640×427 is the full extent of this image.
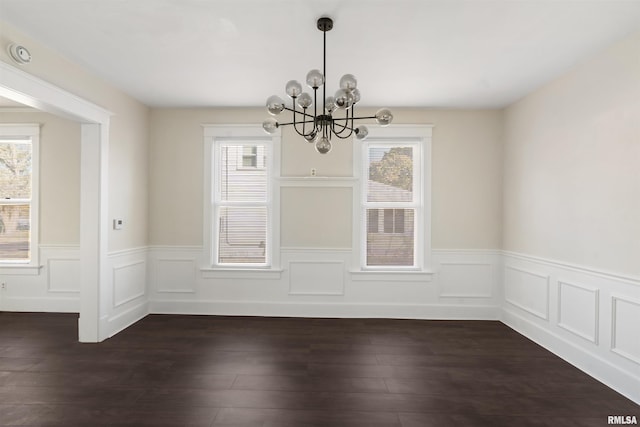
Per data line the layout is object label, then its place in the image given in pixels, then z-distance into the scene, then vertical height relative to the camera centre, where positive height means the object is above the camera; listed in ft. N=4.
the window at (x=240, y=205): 15.35 +0.32
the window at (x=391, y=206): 15.24 +0.32
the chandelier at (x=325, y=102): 7.27 +2.44
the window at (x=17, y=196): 15.34 +0.60
